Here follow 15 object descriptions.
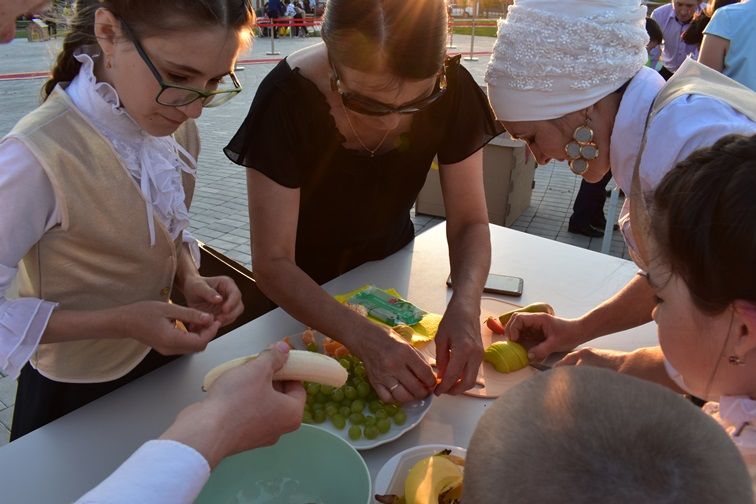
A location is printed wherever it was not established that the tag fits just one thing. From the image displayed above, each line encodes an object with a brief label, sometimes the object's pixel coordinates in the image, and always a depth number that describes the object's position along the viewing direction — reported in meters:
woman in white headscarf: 1.42
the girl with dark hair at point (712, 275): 0.87
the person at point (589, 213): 5.39
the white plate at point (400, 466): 1.17
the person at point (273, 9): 20.59
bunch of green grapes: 1.36
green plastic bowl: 1.11
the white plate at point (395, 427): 1.33
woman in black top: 1.49
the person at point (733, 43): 3.75
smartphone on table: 2.08
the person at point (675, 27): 5.70
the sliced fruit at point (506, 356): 1.63
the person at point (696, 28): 5.19
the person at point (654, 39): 5.43
